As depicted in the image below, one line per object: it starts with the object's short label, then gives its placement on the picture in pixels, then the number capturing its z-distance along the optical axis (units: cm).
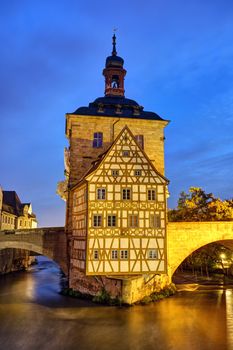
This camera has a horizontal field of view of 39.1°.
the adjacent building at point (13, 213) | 4131
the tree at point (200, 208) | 3516
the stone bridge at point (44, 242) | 2689
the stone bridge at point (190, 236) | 2575
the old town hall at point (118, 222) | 2125
